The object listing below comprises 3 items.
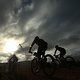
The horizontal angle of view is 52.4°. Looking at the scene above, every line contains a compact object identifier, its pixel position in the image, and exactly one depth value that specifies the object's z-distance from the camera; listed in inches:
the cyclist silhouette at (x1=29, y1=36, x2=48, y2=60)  197.5
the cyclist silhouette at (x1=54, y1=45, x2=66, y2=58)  278.5
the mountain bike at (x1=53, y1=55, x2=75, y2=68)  280.2
